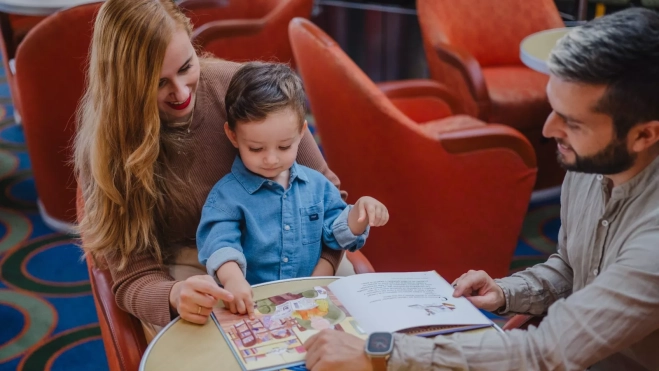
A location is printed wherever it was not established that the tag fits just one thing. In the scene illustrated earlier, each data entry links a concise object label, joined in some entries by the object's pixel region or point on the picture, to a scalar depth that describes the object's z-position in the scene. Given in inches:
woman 63.0
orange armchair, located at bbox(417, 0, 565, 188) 135.7
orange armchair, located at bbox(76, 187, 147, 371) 62.1
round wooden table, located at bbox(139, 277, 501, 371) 51.9
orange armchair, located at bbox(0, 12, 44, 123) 143.2
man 49.1
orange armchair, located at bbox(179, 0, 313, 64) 142.4
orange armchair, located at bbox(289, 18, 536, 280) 98.6
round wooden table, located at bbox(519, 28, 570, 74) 117.3
